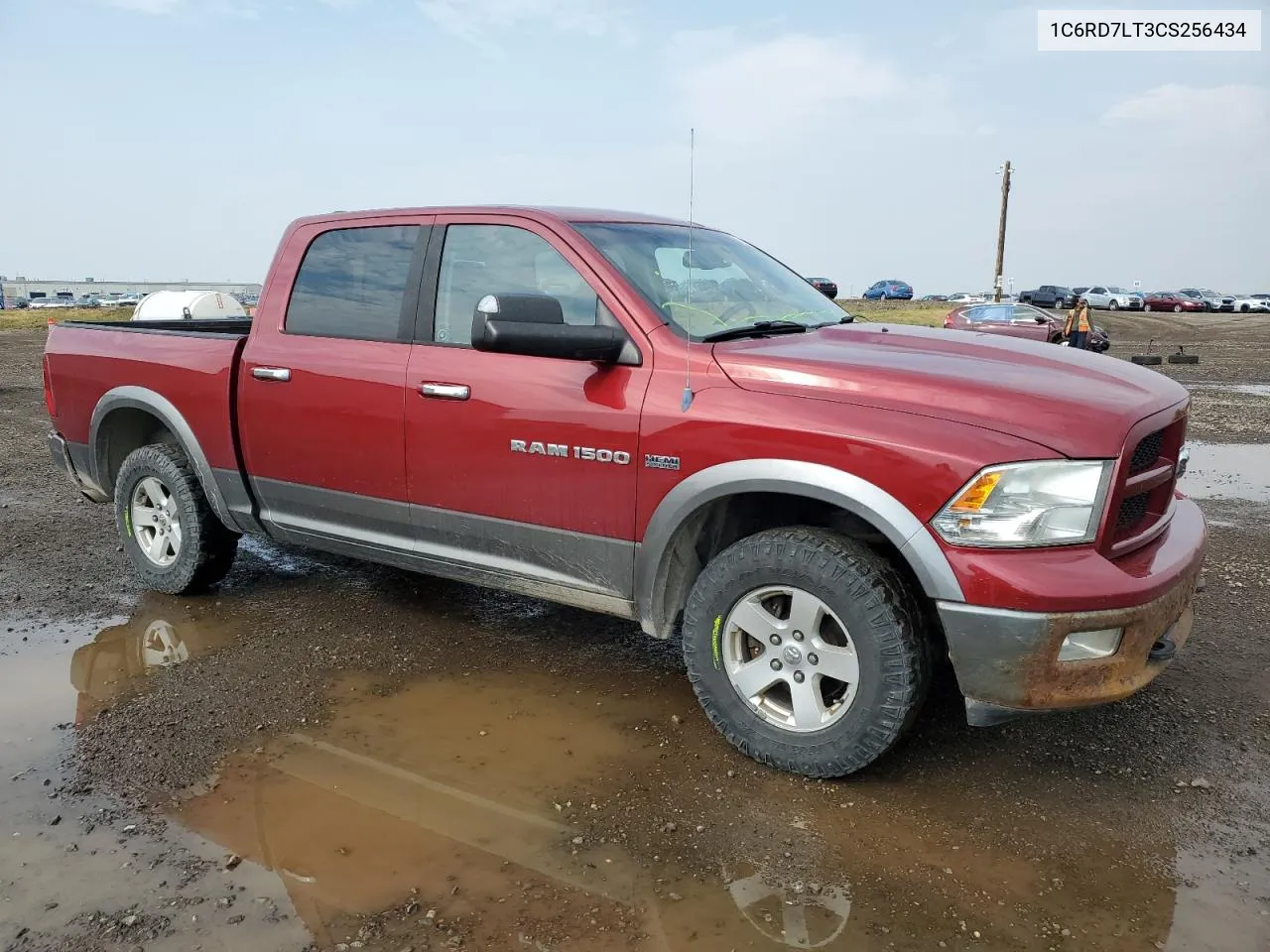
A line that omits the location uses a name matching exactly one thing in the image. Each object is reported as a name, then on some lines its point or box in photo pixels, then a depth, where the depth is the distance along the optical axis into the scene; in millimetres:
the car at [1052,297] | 44866
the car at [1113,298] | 46656
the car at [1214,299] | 49781
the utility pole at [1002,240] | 43281
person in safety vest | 21578
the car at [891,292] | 52406
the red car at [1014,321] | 23328
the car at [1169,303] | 47125
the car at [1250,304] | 49656
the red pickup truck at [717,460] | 2891
